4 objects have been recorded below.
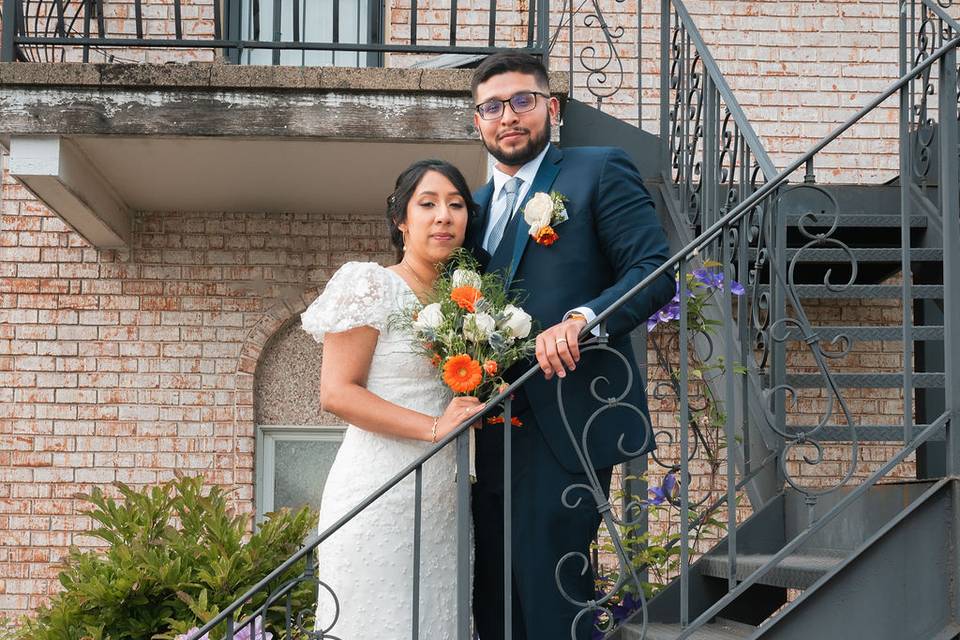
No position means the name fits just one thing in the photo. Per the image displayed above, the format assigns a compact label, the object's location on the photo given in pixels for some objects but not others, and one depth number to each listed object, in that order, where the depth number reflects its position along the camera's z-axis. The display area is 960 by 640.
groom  2.99
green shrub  4.18
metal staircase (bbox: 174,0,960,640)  2.87
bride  3.09
